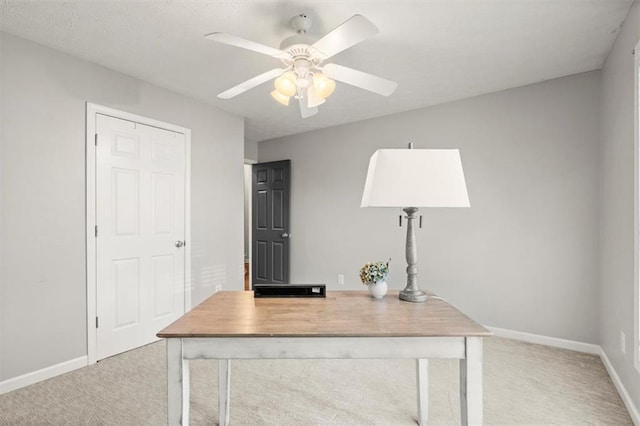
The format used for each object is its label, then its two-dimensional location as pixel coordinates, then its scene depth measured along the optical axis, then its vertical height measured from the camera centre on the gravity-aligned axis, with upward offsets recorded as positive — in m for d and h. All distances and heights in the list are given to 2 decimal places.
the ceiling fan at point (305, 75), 2.07 +0.84
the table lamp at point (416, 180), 1.46 +0.14
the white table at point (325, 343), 1.23 -0.46
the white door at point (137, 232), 2.95 -0.16
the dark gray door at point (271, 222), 5.12 -0.12
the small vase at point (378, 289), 1.70 -0.36
